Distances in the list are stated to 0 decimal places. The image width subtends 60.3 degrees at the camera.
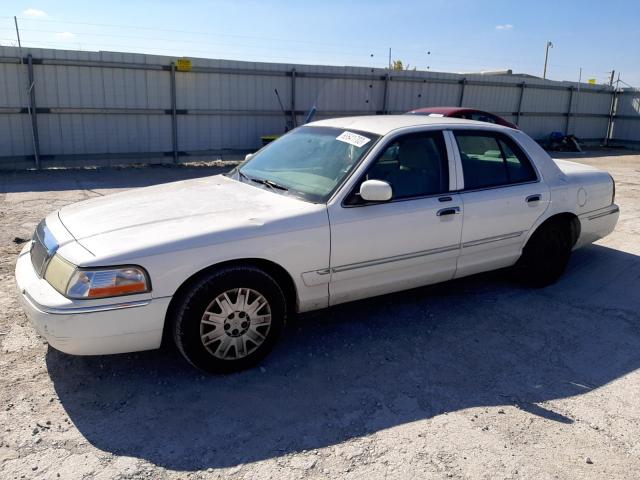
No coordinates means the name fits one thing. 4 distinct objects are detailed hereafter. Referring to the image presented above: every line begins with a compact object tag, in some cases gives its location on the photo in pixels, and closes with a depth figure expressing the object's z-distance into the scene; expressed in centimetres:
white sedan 314
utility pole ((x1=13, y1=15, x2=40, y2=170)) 1134
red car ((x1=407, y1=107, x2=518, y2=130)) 1232
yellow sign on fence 1288
